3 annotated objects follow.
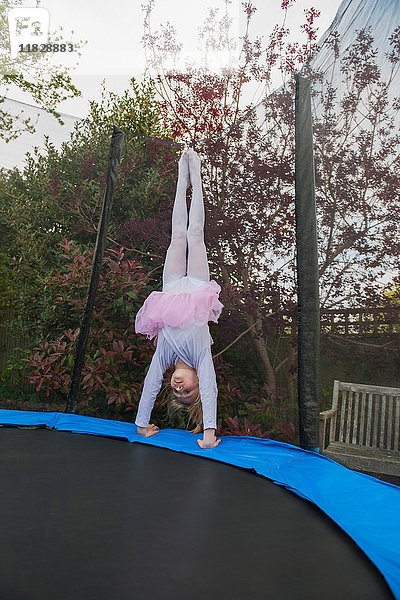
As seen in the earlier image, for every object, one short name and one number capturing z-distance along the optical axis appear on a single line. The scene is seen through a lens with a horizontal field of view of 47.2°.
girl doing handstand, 1.90
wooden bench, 1.91
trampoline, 0.82
